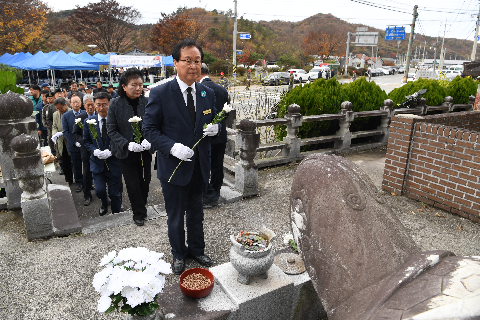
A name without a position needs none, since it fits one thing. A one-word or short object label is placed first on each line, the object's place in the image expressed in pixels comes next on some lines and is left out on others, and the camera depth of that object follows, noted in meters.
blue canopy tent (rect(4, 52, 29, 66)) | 22.38
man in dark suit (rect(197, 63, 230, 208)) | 5.00
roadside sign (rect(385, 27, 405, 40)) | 36.19
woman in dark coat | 4.29
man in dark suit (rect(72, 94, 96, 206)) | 5.54
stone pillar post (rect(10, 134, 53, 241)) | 3.88
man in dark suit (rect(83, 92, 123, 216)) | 4.94
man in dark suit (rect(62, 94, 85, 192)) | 6.19
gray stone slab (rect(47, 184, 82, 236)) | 4.14
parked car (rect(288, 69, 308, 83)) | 35.77
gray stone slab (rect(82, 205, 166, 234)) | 4.32
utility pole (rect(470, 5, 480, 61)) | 33.38
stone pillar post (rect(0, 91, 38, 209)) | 4.56
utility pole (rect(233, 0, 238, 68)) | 29.81
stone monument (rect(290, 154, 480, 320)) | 1.42
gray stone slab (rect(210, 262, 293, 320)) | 2.52
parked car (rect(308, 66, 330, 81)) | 36.72
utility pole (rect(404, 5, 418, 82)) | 27.70
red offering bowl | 2.47
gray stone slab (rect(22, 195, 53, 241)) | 3.88
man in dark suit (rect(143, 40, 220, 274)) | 3.00
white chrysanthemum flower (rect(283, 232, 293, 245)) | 3.33
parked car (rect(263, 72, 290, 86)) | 30.30
